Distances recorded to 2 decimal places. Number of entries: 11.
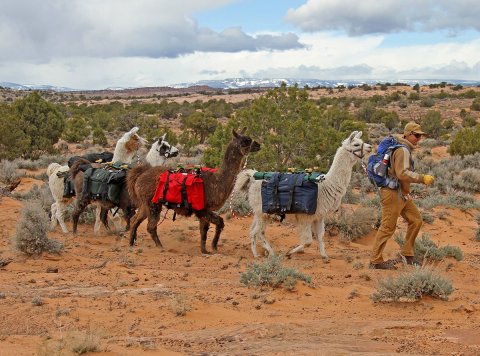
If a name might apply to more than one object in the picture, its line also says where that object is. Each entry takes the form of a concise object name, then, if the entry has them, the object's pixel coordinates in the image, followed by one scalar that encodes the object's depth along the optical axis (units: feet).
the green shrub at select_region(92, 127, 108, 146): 112.68
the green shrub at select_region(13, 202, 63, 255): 32.65
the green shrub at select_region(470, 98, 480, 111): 162.09
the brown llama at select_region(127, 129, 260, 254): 35.47
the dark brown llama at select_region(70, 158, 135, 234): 41.04
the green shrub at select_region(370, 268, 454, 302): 23.58
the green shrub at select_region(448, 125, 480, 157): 85.56
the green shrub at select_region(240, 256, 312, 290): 25.98
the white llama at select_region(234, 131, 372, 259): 34.04
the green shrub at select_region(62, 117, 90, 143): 115.34
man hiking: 29.17
